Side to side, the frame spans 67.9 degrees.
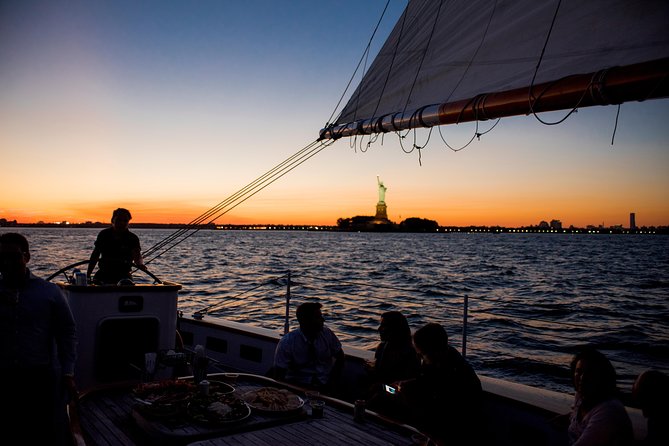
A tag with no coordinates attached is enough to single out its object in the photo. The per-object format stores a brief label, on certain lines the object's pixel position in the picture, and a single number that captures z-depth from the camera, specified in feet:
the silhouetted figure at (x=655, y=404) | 8.43
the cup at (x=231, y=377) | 14.19
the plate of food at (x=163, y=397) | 11.02
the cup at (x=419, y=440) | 9.70
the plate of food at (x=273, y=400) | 11.62
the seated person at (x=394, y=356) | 14.78
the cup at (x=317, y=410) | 11.62
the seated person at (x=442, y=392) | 11.57
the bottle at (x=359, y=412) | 11.40
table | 10.18
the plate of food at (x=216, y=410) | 10.72
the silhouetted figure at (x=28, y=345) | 9.73
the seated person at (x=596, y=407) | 9.25
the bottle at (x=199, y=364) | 12.94
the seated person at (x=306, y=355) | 15.47
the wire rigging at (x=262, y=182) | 24.26
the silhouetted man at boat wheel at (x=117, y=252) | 19.34
